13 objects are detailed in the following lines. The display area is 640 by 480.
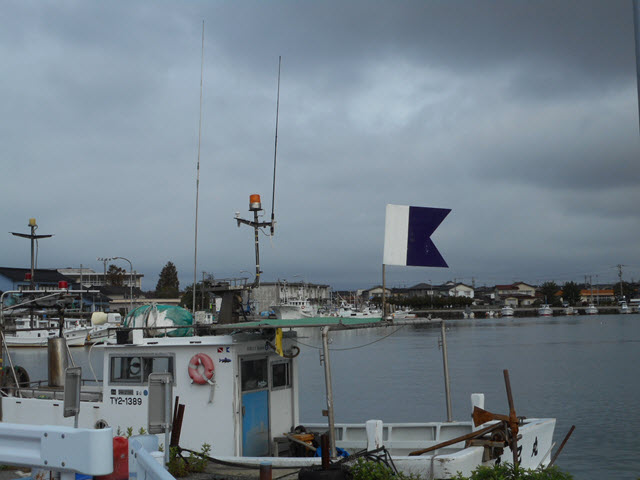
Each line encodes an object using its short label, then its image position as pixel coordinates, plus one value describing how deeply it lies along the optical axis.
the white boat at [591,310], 185.62
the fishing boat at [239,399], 12.11
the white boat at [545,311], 177.88
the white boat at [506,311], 180.00
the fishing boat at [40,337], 74.08
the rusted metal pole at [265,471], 8.59
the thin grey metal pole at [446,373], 12.47
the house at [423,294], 196.05
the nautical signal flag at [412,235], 11.62
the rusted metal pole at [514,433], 10.51
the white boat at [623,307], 184.00
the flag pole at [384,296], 11.52
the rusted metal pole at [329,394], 9.73
